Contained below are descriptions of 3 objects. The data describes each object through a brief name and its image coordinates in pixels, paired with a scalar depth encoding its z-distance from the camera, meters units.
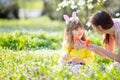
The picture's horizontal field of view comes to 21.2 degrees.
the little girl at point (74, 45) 5.24
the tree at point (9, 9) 21.62
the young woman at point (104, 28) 4.96
